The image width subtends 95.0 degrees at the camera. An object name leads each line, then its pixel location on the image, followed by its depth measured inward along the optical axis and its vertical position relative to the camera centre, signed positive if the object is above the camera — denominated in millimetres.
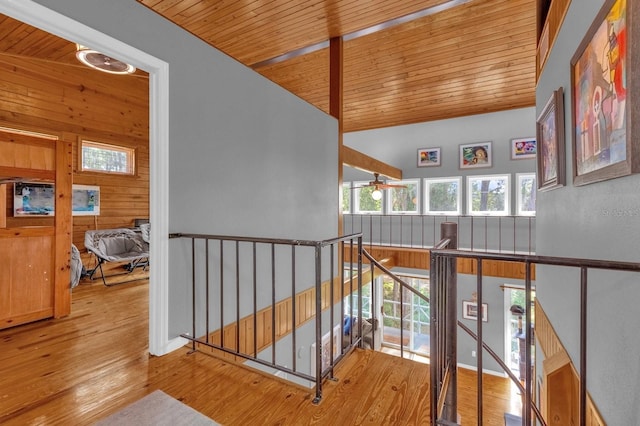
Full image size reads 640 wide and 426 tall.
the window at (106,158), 4738 +943
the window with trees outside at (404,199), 7121 +352
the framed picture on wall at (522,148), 5902 +1315
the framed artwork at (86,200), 4594 +209
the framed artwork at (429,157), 6836 +1321
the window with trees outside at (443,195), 6668 +407
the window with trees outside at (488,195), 6172 +389
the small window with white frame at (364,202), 7681 +289
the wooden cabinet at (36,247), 2469 -300
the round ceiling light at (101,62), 2991 +1670
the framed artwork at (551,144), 2059 +551
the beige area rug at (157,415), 1396 -999
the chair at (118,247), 4250 -524
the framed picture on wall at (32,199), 4027 +205
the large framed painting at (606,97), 1120 +541
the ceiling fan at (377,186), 5066 +469
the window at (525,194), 5902 +386
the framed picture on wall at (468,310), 6465 -2152
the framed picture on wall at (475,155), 6297 +1266
